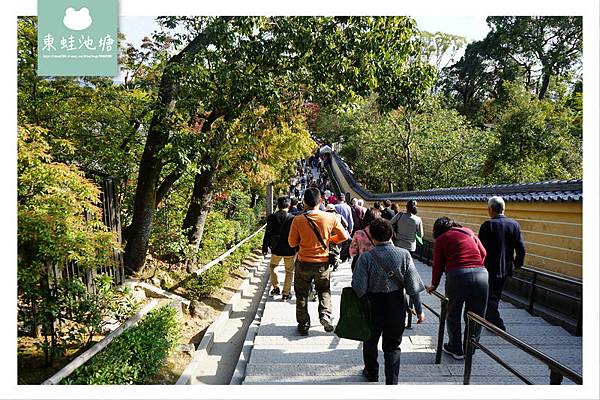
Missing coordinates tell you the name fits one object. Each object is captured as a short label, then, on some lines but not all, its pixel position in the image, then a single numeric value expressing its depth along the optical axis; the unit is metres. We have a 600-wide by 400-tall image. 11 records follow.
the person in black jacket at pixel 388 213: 7.67
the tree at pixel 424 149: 18.41
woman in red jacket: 4.39
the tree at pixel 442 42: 20.95
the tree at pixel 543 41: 21.79
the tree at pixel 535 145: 15.24
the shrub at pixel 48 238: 4.17
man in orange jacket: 5.37
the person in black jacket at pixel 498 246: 4.95
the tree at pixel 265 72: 6.84
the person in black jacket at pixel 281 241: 7.12
